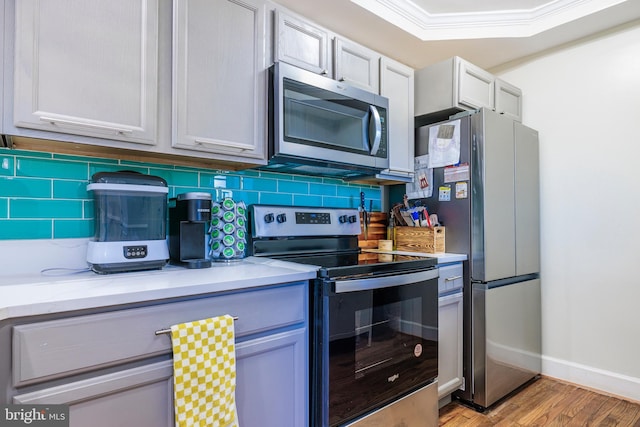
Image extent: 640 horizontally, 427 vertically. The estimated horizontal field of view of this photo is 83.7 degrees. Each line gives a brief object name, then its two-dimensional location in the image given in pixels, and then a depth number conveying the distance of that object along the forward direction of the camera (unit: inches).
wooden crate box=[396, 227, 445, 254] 89.0
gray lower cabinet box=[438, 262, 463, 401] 80.1
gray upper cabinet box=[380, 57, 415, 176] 88.8
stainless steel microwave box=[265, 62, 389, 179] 65.9
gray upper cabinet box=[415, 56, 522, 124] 93.0
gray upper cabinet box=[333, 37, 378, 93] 77.8
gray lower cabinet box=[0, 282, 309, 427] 35.7
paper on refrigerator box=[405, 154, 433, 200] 96.0
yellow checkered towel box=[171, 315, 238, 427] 42.6
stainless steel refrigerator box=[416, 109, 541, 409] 84.6
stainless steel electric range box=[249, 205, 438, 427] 55.9
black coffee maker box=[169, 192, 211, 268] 58.4
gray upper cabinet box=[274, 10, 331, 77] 68.6
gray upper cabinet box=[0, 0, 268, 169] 45.3
